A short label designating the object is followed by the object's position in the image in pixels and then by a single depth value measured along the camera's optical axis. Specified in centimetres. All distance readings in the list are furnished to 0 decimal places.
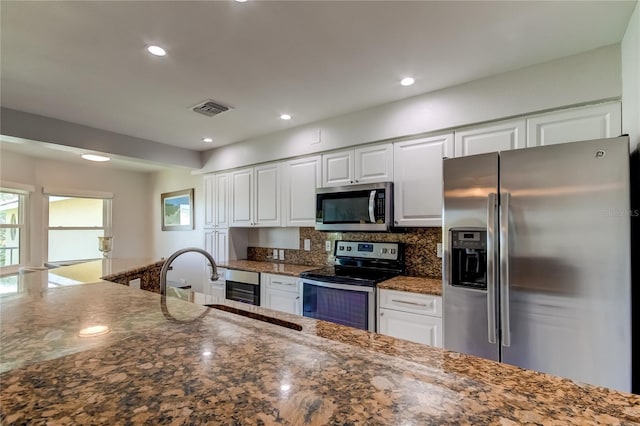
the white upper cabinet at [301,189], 326
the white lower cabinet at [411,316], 220
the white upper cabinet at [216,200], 420
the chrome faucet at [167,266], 160
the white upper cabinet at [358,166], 277
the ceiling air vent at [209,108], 273
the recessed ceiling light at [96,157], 365
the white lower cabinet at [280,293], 304
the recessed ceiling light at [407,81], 228
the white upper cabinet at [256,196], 363
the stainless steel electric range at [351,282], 249
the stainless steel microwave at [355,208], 269
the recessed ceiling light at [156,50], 188
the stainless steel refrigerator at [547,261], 144
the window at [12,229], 410
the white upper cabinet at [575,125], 186
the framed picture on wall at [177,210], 501
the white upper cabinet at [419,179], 247
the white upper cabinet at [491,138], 215
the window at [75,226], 476
